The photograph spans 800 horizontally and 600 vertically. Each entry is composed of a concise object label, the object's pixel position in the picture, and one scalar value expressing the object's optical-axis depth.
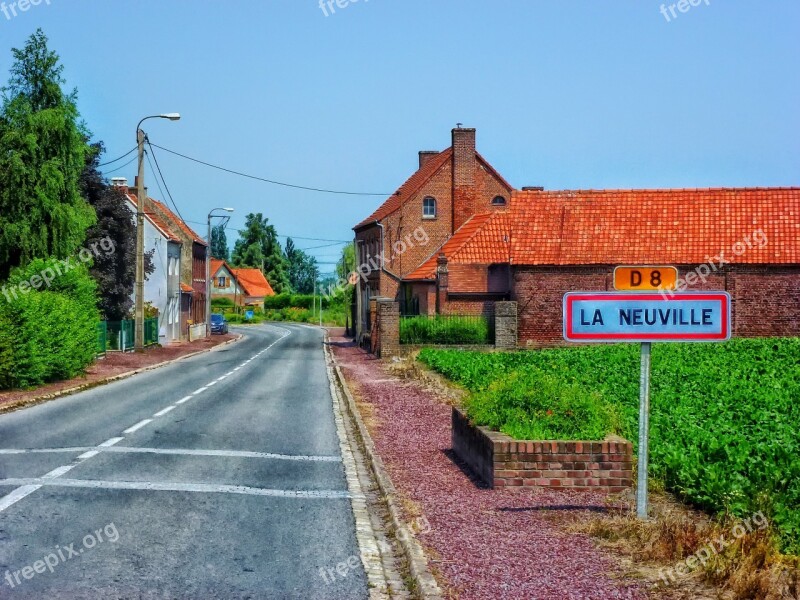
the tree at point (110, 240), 42.03
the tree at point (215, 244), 194.00
